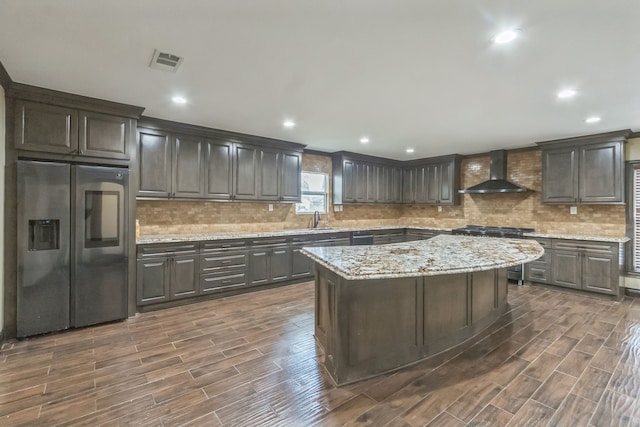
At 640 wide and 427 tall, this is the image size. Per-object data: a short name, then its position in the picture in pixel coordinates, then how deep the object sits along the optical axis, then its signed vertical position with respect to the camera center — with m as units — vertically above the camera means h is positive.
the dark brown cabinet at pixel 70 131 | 3.02 +0.87
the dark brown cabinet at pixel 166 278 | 3.76 -0.84
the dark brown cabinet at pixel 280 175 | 5.10 +0.67
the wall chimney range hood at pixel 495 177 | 5.62 +0.73
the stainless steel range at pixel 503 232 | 5.19 -0.32
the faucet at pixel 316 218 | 6.21 -0.09
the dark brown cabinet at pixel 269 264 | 4.68 -0.80
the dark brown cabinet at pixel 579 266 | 4.35 -0.77
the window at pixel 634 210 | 4.60 +0.09
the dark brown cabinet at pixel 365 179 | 6.31 +0.77
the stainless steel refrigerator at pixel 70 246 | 3.00 -0.35
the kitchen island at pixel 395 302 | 2.24 -0.73
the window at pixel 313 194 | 6.14 +0.42
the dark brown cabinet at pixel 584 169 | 4.50 +0.73
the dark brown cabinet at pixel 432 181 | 6.52 +0.76
